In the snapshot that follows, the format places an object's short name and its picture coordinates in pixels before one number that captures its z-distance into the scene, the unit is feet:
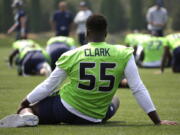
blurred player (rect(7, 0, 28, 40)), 88.07
